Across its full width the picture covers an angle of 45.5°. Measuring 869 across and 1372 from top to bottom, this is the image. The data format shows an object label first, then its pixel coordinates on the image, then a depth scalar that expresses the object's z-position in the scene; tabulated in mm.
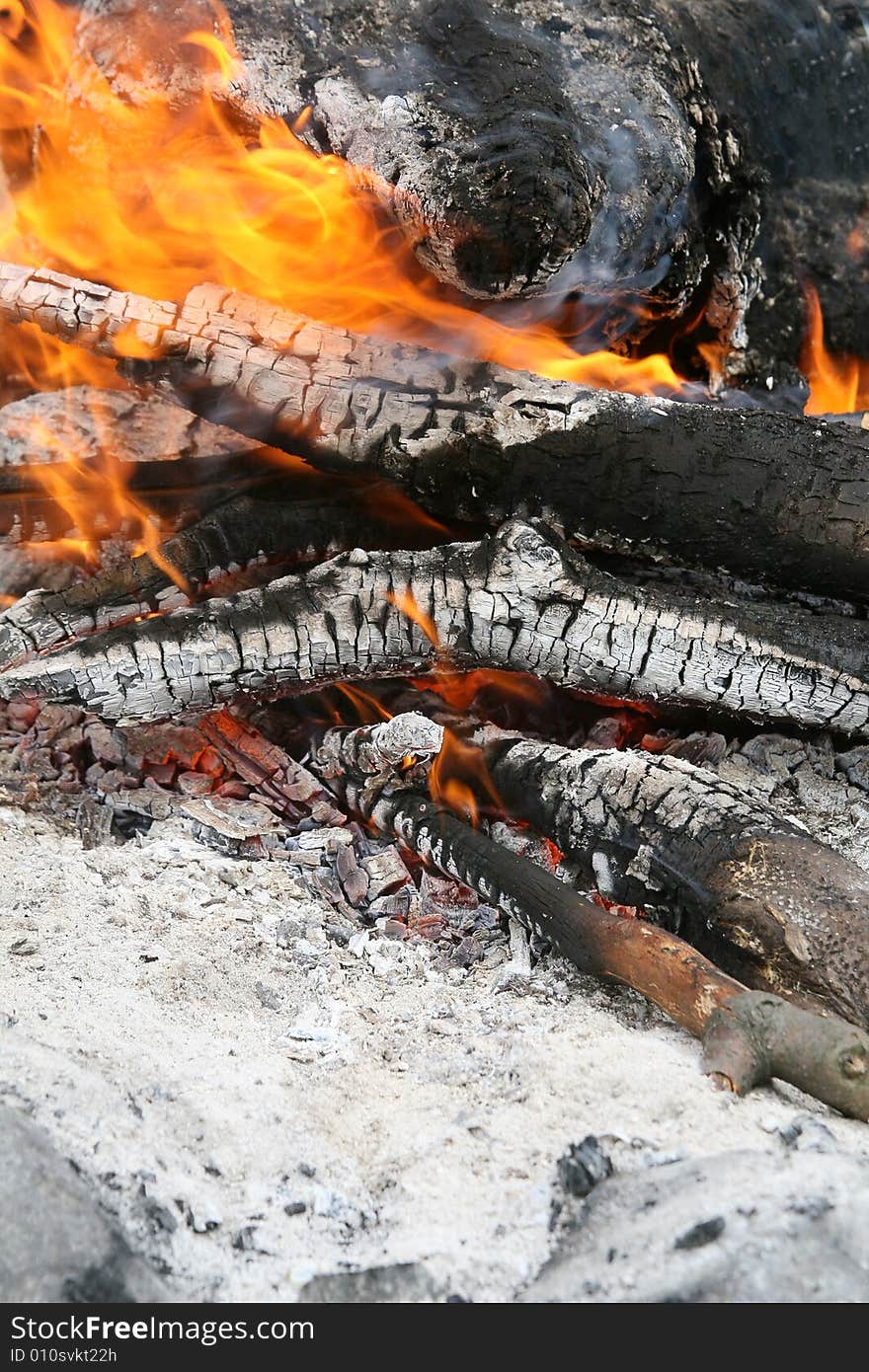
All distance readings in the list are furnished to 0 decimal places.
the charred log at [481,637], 2768
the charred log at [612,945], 1694
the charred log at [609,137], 2930
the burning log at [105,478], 3240
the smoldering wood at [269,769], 2955
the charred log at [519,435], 2846
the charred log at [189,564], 2797
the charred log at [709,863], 2107
